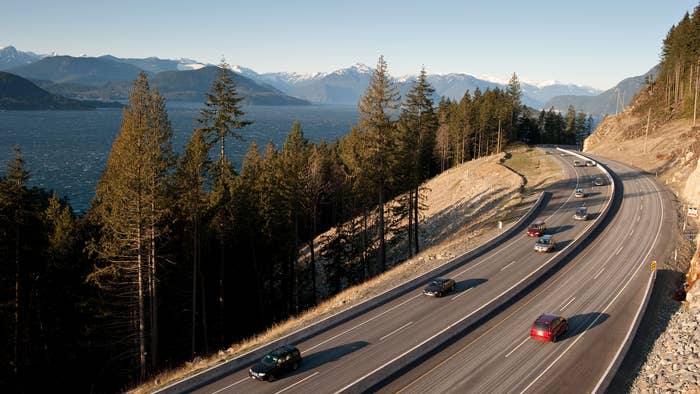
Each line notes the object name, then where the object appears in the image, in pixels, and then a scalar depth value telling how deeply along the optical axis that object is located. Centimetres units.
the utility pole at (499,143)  10258
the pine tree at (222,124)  3447
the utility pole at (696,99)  8072
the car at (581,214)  4975
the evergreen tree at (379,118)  4016
